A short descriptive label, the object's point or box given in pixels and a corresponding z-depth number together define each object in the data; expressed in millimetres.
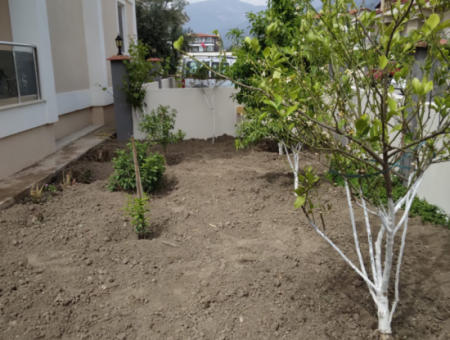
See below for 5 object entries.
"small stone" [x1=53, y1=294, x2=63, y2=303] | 3164
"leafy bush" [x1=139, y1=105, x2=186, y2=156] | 7180
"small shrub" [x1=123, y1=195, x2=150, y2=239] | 4176
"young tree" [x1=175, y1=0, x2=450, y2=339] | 1995
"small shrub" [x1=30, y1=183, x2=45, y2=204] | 5094
